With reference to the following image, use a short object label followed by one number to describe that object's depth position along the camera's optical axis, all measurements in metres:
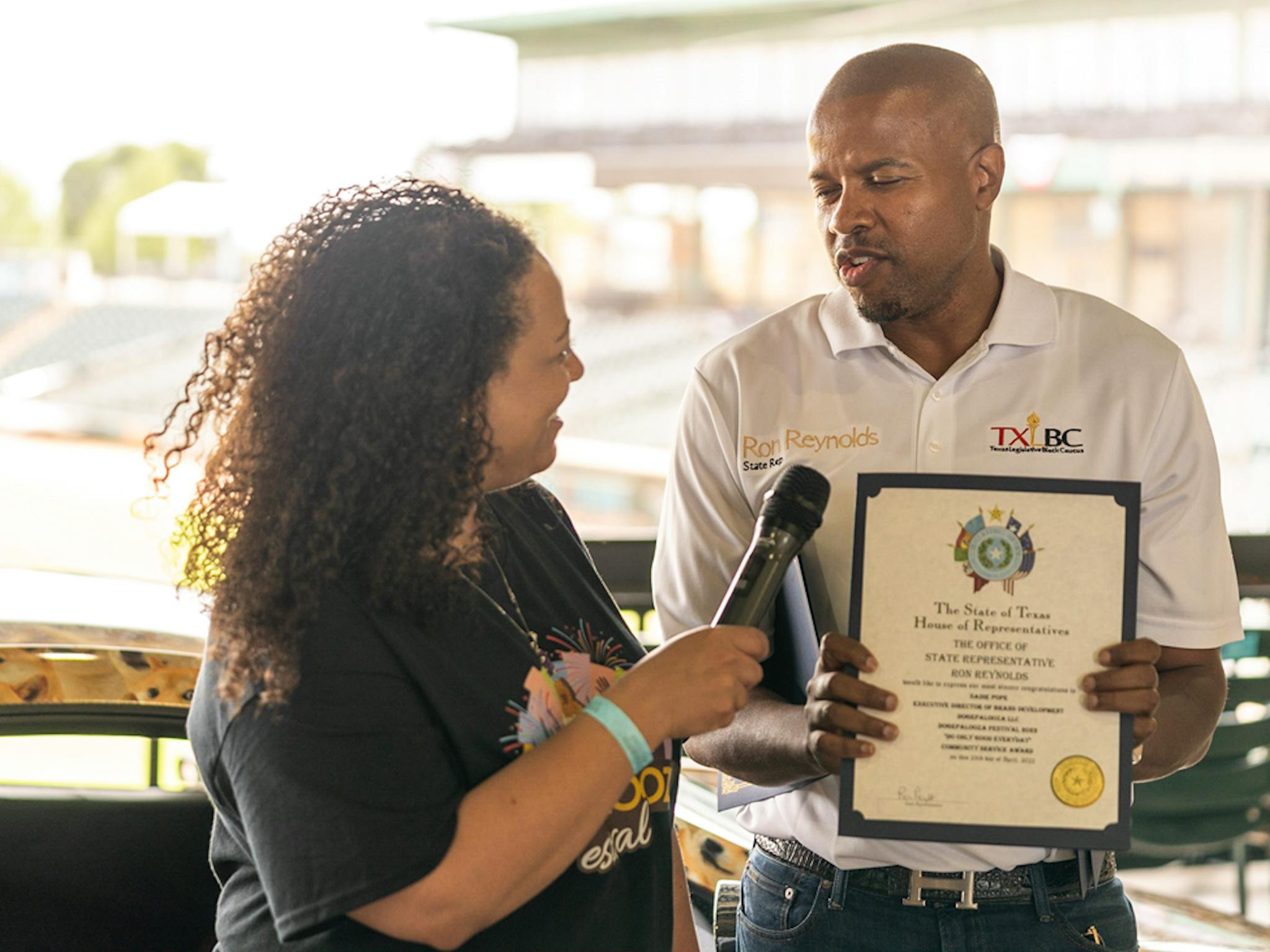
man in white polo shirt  1.44
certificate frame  1.29
